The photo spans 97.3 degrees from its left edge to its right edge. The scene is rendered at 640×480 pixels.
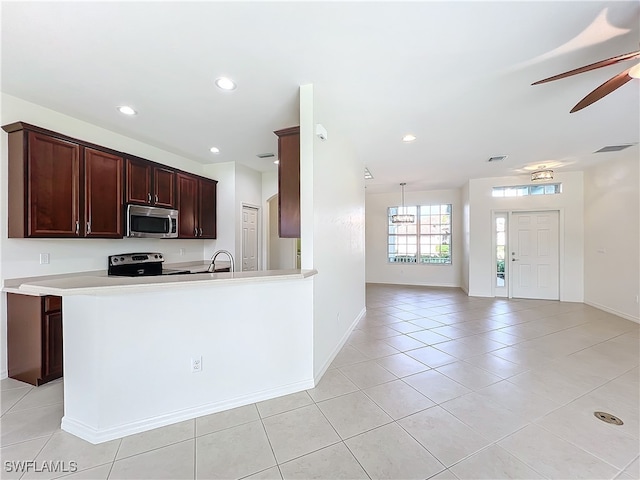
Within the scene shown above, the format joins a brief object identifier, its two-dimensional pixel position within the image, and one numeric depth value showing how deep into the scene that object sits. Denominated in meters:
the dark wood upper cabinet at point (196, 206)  4.51
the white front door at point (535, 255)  6.17
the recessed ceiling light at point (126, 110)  3.03
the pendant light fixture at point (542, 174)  5.38
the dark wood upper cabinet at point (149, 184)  3.69
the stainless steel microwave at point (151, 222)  3.65
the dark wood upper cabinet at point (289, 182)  2.84
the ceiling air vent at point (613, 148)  4.34
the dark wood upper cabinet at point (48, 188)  2.69
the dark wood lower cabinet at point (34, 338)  2.61
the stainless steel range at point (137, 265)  3.68
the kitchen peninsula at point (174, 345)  1.89
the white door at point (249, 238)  5.50
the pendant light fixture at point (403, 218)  7.38
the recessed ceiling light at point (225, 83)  2.50
